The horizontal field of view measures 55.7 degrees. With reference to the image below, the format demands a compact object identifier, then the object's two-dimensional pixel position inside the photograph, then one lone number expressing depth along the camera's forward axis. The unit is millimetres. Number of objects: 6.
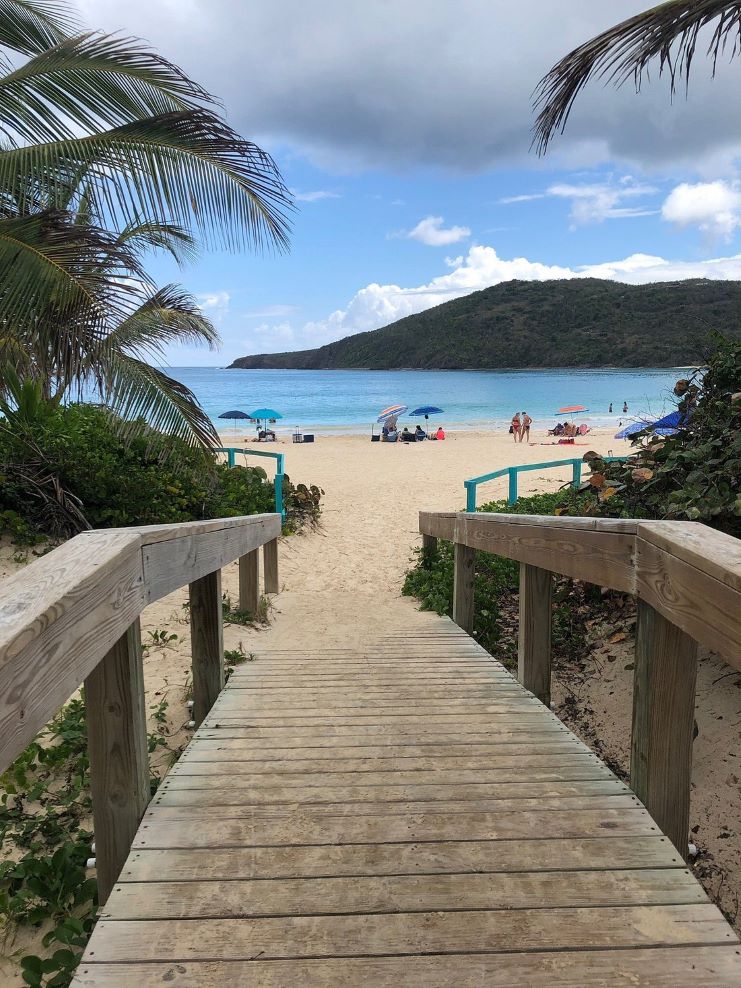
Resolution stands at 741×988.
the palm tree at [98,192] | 4621
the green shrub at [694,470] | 3771
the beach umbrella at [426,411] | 33491
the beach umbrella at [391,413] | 29969
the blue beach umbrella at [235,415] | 30606
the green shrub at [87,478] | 6770
